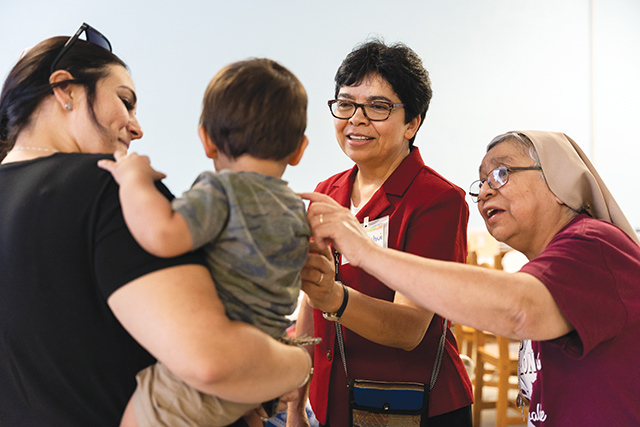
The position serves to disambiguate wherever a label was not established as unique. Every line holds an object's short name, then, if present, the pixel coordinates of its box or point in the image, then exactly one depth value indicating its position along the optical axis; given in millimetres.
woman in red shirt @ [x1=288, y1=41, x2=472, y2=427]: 1474
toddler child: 849
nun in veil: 1152
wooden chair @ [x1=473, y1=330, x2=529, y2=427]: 3652
